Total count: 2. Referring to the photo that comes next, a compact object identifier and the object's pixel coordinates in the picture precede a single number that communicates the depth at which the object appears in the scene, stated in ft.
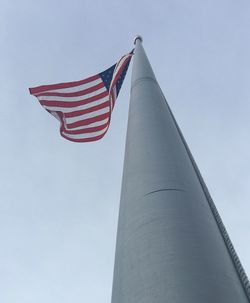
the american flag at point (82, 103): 51.88
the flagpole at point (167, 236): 17.44
